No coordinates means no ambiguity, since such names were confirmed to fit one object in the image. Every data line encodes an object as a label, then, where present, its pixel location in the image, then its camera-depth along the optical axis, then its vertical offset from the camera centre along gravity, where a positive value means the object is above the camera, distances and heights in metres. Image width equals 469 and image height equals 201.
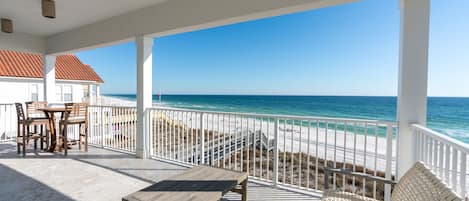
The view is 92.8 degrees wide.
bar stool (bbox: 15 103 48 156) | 4.12 -0.56
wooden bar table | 4.28 -0.79
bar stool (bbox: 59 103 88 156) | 4.08 -0.46
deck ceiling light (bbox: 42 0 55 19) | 3.21 +1.22
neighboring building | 9.25 +0.64
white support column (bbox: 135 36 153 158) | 3.95 +0.08
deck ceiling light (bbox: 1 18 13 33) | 4.15 +1.26
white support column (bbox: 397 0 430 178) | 2.10 +0.22
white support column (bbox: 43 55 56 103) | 5.71 +0.40
